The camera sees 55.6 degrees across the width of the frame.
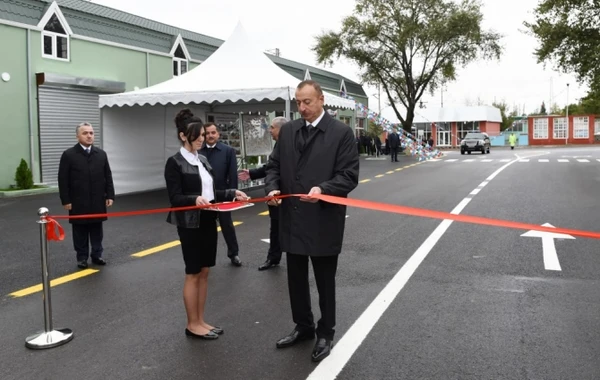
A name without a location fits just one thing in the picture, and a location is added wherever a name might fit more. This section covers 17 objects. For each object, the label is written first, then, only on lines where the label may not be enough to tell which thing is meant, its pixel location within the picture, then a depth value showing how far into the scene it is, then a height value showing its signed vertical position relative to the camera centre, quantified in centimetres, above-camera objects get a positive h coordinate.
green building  1712 +319
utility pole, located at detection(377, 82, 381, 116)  4507 +572
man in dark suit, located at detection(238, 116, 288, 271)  646 -90
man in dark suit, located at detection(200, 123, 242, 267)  681 -10
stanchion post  423 -129
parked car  4056 +84
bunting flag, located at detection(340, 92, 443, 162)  2961 +71
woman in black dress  429 -46
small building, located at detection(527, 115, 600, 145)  6438 +288
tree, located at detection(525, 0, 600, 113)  2083 +446
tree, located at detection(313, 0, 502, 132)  3931 +822
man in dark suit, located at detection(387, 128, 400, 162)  3091 +81
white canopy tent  1331 +145
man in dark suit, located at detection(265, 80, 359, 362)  387 -19
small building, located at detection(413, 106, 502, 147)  6956 +430
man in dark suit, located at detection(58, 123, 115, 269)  691 -34
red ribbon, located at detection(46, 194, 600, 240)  377 -41
